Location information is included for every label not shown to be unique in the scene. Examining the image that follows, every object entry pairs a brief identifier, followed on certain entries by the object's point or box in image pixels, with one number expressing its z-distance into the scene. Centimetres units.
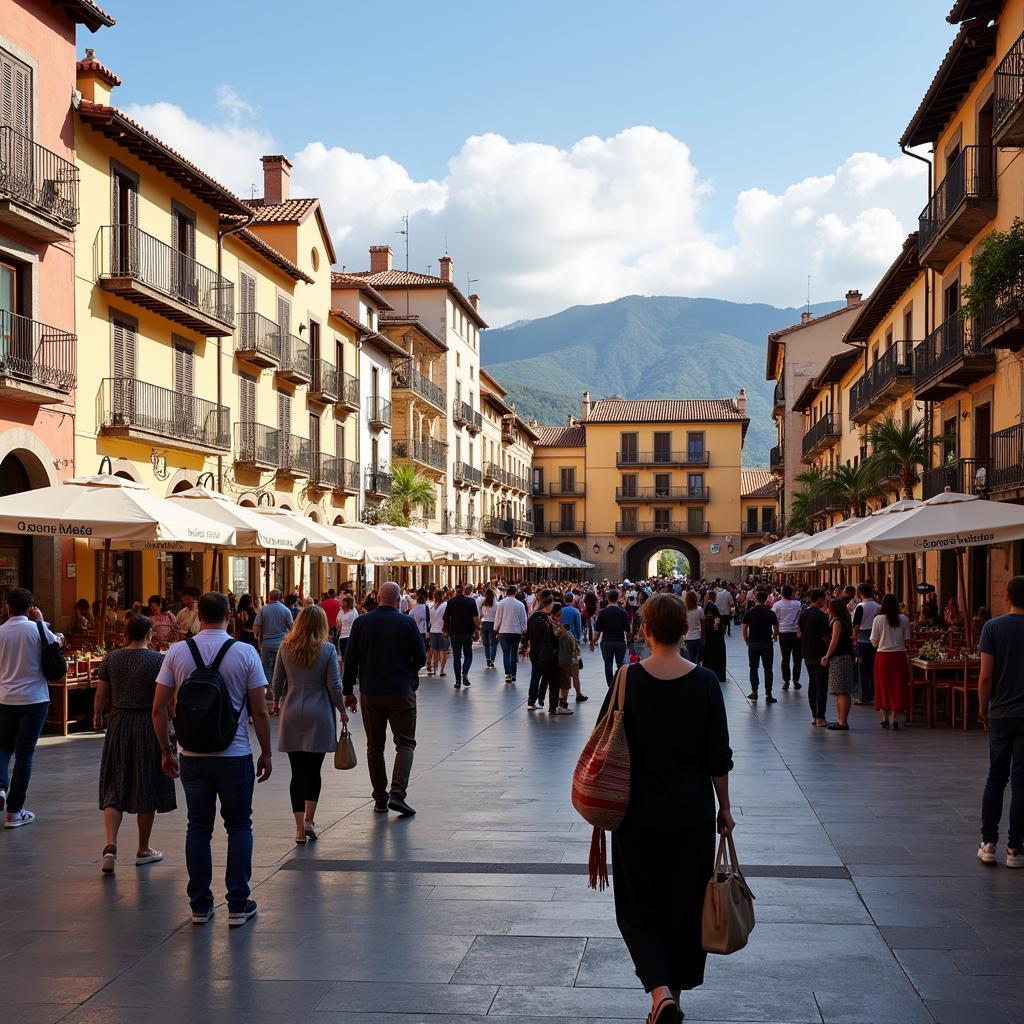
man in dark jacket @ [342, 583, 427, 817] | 982
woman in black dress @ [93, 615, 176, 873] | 789
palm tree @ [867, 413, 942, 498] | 2867
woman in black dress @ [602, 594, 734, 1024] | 484
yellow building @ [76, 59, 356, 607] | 2269
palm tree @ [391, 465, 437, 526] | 4422
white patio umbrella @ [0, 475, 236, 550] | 1442
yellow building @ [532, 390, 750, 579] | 8475
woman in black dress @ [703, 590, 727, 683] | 2034
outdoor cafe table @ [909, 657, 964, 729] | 1548
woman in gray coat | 881
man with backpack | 666
